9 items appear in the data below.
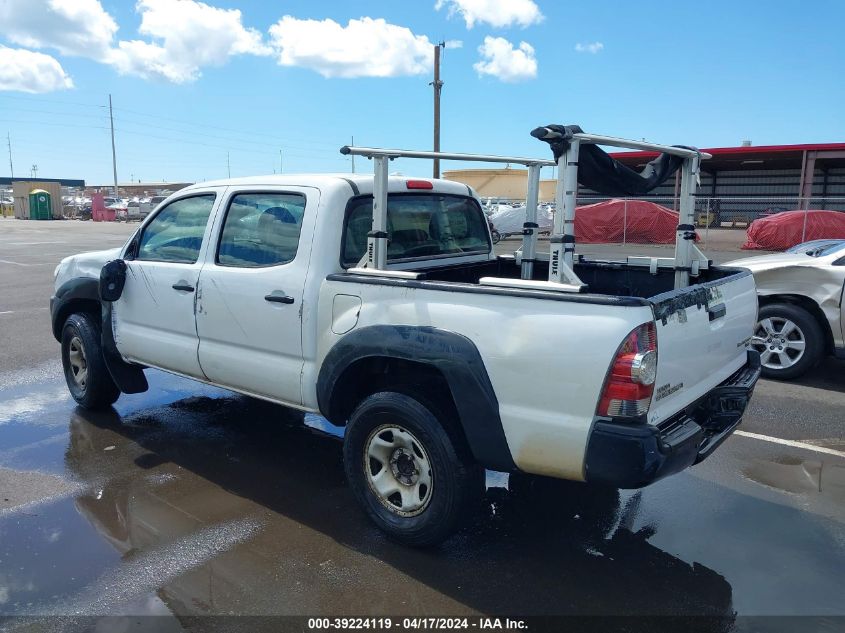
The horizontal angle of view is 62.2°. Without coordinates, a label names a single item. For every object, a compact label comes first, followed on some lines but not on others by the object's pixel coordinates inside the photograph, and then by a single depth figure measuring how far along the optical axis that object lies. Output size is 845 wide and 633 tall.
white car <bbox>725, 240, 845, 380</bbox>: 6.70
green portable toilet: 56.09
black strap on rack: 3.38
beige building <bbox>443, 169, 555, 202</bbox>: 51.37
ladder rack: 3.35
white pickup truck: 3.00
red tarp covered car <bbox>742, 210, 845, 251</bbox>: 20.83
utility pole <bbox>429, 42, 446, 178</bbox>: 26.42
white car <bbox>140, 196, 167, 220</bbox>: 55.91
